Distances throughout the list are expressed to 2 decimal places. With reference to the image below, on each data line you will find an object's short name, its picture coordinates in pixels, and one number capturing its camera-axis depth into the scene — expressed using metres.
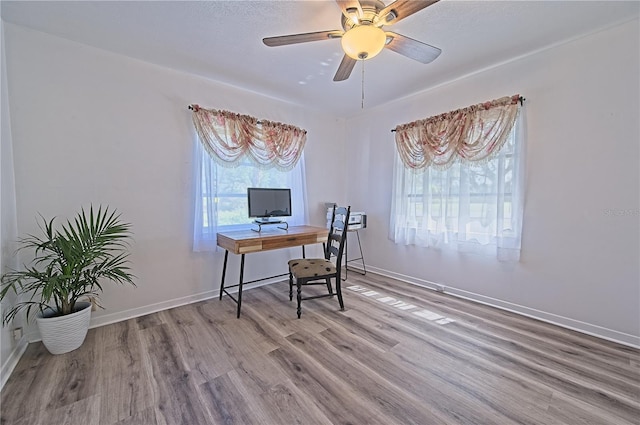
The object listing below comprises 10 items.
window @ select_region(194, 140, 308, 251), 2.76
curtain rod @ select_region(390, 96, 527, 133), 2.40
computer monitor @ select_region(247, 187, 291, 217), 2.93
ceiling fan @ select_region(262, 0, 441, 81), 1.45
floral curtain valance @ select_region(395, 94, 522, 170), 2.50
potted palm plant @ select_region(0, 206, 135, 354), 1.78
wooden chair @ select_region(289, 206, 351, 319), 2.49
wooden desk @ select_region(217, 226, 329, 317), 2.45
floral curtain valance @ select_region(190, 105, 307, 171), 2.75
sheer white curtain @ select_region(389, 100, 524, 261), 2.48
